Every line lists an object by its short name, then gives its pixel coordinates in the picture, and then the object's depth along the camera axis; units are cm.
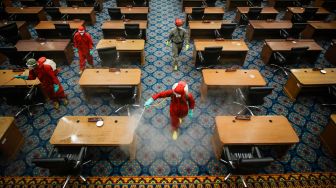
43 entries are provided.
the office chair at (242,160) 377
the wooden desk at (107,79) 554
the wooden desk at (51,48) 688
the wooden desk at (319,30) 847
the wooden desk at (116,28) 802
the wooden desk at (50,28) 800
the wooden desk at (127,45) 683
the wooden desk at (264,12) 917
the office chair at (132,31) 759
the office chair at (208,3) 1016
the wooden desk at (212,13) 905
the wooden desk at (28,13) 914
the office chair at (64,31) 764
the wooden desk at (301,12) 940
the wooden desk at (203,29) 804
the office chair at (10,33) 741
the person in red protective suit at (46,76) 513
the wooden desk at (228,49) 696
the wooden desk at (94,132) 421
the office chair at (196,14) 870
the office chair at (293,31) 777
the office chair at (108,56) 632
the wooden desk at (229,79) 564
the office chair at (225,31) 751
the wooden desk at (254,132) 434
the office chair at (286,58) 648
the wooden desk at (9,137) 450
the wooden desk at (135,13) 894
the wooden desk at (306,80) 580
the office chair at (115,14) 848
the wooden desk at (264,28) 827
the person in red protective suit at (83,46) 648
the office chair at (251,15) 873
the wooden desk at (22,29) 817
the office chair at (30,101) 529
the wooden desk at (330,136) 489
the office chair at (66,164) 367
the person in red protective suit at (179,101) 432
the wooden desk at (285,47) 708
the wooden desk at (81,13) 912
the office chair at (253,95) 518
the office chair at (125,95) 514
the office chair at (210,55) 635
